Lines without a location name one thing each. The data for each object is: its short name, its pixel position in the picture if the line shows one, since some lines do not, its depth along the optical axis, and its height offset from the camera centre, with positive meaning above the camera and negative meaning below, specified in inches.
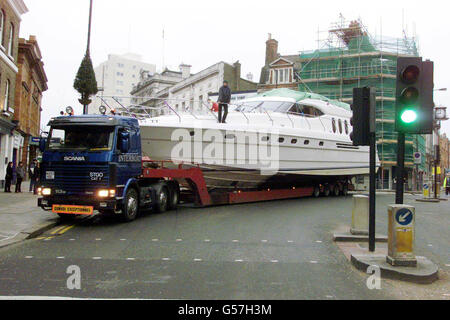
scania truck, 384.5 +4.1
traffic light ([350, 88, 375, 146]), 282.5 +44.9
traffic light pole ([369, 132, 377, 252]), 276.1 -13.3
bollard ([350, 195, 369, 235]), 339.0 -32.8
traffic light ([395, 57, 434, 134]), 251.9 +54.3
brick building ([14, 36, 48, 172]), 1068.5 +239.0
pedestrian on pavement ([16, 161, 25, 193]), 747.4 -15.0
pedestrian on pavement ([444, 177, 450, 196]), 1508.4 -12.2
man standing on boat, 552.1 +105.8
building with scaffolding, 1642.5 +461.5
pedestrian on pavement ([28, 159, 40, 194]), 640.7 -11.7
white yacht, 526.0 +49.9
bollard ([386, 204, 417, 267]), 234.5 -34.2
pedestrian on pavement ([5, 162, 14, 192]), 722.8 -13.3
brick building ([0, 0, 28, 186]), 837.8 +218.6
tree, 658.8 +150.9
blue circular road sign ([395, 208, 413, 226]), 239.5 -22.0
